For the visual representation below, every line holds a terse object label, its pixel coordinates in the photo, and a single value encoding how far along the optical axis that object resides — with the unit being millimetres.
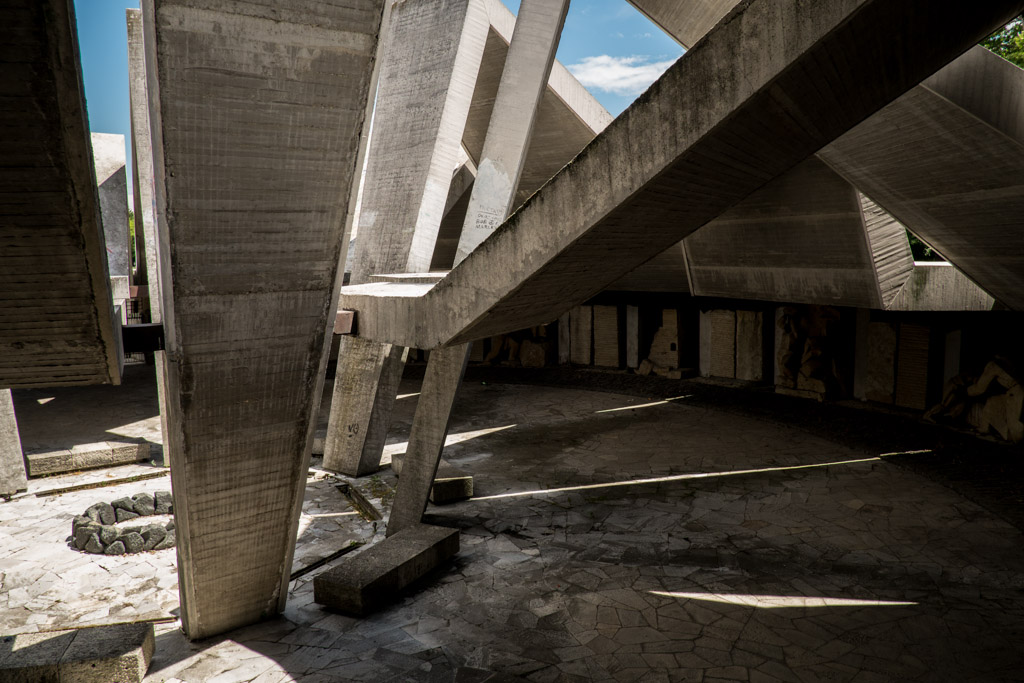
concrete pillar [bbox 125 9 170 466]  12484
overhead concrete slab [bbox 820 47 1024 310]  6945
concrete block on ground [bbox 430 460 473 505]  9516
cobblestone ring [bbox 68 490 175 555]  8102
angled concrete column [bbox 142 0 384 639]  4246
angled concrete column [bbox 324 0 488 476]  10047
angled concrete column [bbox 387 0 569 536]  8508
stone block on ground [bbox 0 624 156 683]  5250
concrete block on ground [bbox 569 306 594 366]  19078
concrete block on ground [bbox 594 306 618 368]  18531
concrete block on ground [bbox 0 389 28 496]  10266
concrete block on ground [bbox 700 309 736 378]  16406
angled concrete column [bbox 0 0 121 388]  3287
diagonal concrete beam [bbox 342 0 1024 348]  4086
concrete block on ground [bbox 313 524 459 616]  6566
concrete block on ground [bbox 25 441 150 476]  11141
